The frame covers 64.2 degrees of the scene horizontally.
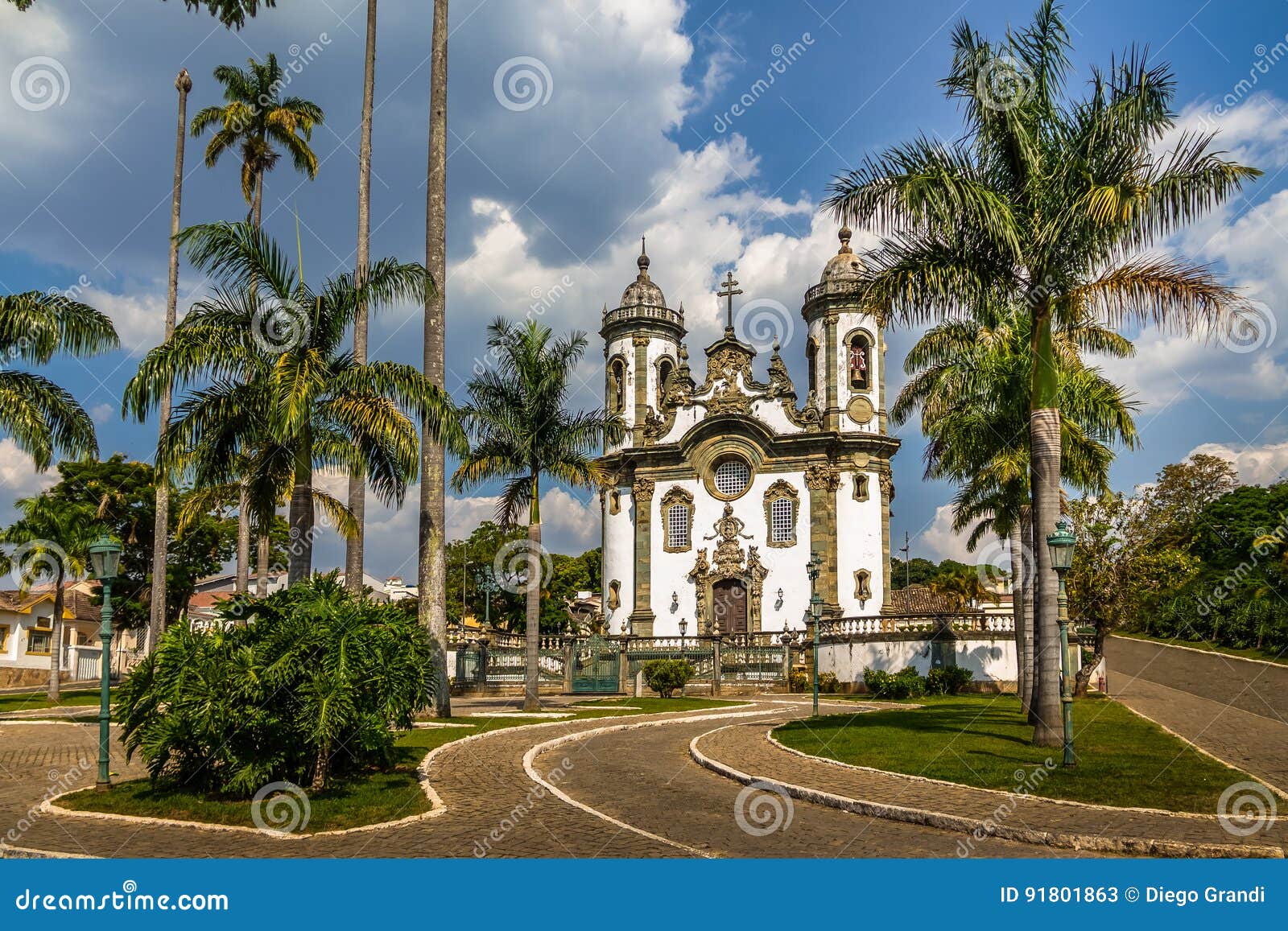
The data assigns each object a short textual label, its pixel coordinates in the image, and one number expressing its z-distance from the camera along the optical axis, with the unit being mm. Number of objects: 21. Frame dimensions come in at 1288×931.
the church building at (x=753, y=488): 44156
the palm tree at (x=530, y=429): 24969
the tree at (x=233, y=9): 17252
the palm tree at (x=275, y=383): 15547
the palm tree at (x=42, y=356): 18172
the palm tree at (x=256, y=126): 29844
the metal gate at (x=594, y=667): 34875
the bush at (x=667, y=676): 31047
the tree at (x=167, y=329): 27750
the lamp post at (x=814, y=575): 26089
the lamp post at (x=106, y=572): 11992
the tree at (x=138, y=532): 39312
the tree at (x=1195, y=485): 54562
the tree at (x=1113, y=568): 29516
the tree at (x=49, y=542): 29453
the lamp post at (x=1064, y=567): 12547
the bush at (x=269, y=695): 10242
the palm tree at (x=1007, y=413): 20516
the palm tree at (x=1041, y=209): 14453
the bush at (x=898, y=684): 29984
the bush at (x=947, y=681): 31016
